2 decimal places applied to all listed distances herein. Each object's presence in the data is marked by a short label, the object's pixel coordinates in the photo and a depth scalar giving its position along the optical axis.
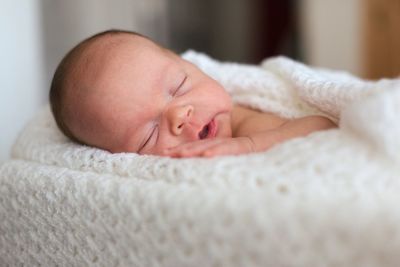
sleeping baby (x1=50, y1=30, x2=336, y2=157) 0.75
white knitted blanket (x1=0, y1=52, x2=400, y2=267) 0.48
